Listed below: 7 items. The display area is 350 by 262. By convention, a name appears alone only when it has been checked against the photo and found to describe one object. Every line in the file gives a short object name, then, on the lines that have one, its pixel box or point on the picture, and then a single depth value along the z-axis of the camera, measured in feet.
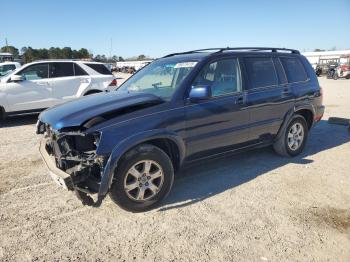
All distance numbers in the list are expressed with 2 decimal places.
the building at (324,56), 161.48
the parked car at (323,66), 130.31
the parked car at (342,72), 105.40
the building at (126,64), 275.22
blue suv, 12.09
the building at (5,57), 81.97
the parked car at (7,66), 46.38
